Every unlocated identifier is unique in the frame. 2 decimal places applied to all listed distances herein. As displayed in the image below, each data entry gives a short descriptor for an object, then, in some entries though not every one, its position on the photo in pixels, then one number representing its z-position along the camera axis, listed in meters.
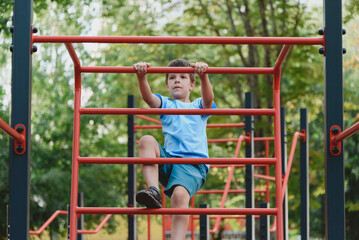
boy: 5.10
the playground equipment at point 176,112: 4.50
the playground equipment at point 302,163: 9.78
